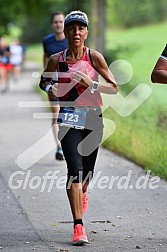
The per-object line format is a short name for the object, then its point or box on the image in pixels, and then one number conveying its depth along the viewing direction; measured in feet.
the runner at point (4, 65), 100.58
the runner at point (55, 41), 39.27
